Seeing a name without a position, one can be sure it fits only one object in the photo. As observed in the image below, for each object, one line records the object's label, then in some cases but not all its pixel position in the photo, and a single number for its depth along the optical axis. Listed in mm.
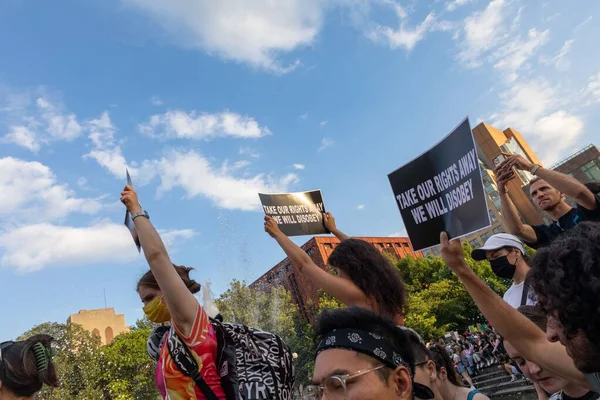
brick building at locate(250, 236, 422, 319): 61125
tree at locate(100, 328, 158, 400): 32875
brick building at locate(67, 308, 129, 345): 61219
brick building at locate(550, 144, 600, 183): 50312
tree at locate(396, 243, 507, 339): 36469
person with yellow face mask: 2059
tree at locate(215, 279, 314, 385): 42394
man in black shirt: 3400
